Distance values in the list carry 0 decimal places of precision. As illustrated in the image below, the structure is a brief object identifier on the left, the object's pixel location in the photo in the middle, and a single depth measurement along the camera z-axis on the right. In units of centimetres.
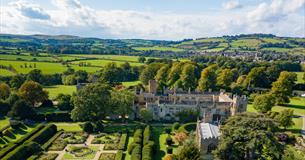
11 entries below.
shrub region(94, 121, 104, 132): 5447
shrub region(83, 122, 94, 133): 5409
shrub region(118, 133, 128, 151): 4616
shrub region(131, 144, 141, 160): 3991
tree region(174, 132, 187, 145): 4781
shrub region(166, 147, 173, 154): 4469
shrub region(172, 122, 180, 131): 5516
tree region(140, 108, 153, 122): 5962
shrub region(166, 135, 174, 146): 4800
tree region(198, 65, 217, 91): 8425
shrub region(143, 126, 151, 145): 4703
